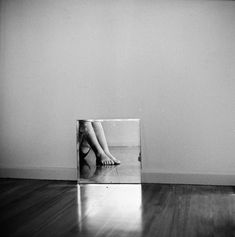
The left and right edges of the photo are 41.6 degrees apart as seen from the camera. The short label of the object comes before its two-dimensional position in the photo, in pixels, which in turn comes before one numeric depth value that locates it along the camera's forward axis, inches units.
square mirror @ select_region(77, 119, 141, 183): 137.4
